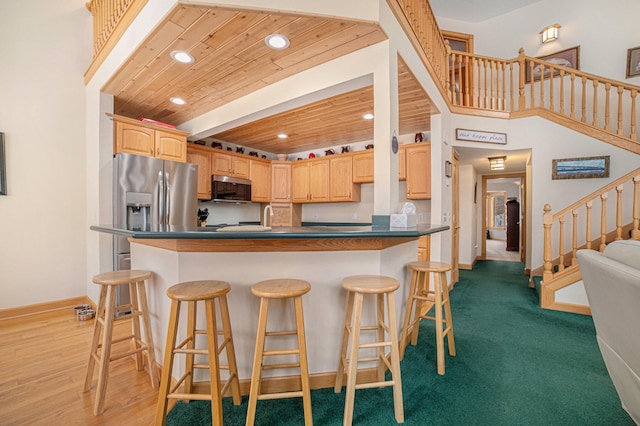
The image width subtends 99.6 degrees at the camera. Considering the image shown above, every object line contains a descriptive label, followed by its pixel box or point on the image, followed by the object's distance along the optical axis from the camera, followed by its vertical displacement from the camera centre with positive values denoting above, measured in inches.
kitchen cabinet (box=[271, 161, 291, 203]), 217.9 +22.2
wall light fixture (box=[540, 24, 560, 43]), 196.4 +129.9
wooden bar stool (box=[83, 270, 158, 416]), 62.5 -28.6
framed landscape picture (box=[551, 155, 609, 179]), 151.6 +24.4
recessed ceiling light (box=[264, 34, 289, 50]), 80.9 +51.7
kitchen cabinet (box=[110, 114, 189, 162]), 123.4 +34.2
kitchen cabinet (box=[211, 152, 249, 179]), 177.5 +31.0
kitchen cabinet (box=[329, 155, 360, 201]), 192.2 +21.0
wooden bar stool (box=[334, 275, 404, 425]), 55.6 -28.6
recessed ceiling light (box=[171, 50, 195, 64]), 88.7 +51.5
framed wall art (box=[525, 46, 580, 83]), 190.5 +107.6
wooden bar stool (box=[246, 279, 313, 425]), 53.0 -28.1
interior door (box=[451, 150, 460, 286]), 163.1 -2.7
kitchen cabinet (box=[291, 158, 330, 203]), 203.0 +22.3
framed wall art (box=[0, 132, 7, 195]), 113.1 +15.2
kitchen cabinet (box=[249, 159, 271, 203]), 202.8 +22.8
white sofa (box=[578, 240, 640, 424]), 34.8 -14.1
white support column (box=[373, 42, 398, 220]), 80.6 +24.2
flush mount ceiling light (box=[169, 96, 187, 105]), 124.3 +51.2
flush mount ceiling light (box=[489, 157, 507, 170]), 186.4 +32.9
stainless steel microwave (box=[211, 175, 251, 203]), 174.1 +13.8
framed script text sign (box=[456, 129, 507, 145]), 163.4 +45.2
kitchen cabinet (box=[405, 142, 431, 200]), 158.6 +23.4
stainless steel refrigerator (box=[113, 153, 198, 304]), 116.3 +6.8
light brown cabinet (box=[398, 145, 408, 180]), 166.2 +29.7
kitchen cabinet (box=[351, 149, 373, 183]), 183.8 +29.9
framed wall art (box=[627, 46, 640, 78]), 169.8 +93.6
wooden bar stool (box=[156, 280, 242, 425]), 52.4 -27.5
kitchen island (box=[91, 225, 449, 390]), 65.5 -15.7
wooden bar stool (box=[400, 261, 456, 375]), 77.0 -28.0
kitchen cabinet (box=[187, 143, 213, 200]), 166.6 +27.4
